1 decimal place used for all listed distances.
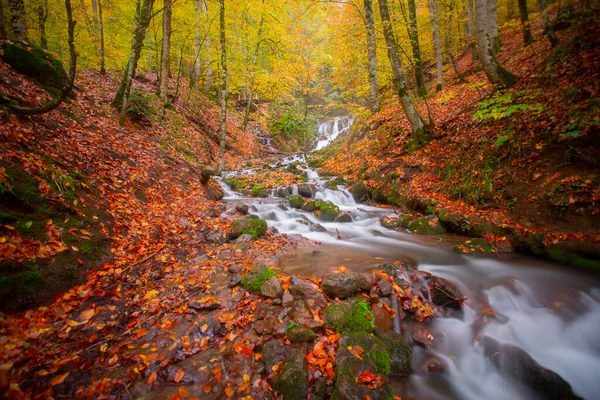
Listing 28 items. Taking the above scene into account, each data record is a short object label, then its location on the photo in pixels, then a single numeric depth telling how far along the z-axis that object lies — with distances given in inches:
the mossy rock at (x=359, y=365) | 96.8
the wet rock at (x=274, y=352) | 111.3
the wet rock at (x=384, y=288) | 152.4
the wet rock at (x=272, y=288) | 147.8
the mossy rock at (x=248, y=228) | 244.8
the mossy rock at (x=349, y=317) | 125.5
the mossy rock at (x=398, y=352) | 121.0
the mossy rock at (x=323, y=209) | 335.6
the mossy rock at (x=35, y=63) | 257.1
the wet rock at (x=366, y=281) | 154.2
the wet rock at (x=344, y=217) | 327.9
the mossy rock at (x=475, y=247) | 214.5
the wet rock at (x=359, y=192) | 396.8
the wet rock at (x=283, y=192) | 420.8
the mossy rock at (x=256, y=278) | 157.8
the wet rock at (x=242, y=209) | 317.7
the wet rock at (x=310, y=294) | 139.5
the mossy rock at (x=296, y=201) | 373.1
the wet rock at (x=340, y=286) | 147.7
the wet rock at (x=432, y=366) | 127.7
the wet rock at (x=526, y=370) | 116.6
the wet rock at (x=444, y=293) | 160.7
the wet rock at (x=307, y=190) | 420.9
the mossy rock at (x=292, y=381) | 100.1
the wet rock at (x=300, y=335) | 118.0
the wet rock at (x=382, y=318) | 135.3
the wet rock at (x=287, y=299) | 141.3
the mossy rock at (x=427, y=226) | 264.8
